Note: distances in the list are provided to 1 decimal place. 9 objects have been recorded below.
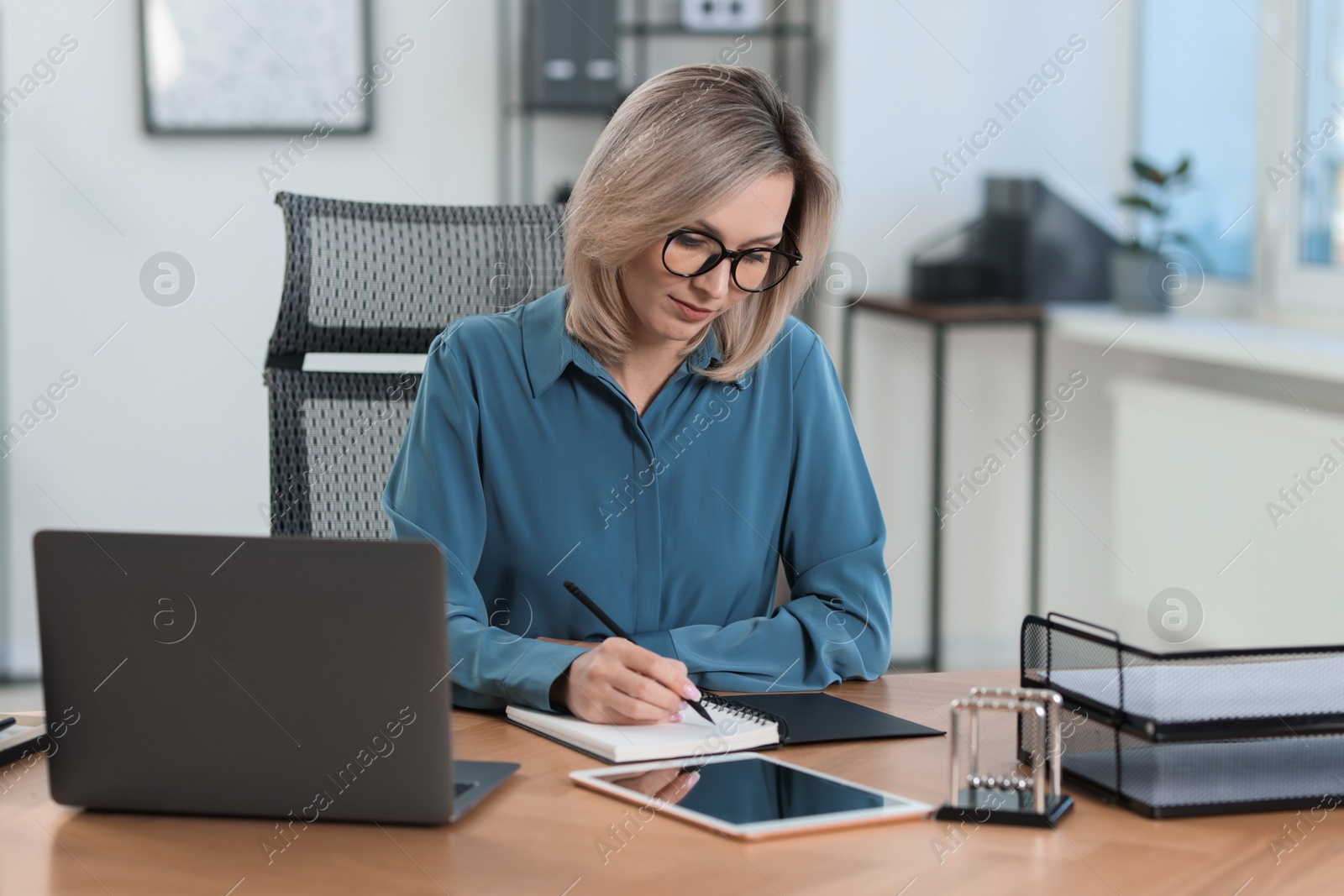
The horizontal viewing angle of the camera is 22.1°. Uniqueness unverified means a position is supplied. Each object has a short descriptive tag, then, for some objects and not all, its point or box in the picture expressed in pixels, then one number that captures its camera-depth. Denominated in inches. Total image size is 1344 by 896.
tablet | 111.5
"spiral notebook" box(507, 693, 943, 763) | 117.9
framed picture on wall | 275.7
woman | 132.4
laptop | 110.0
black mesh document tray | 112.5
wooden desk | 107.5
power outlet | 283.2
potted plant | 267.2
